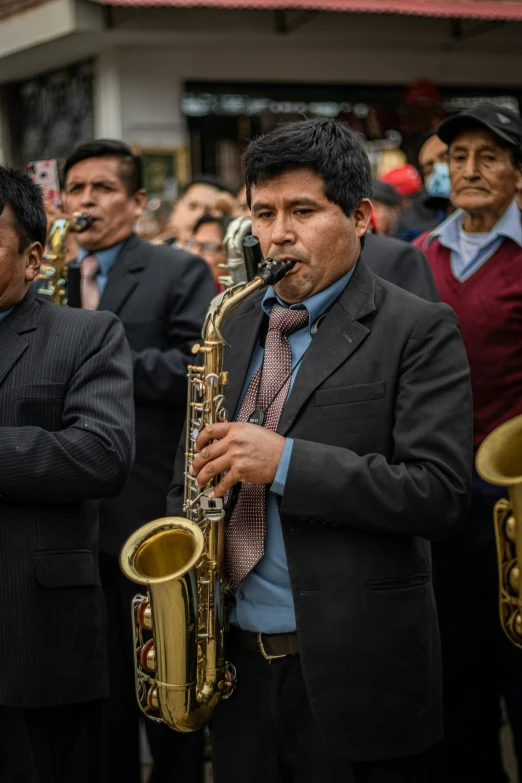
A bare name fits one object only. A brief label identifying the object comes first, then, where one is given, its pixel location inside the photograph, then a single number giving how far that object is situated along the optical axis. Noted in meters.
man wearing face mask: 5.63
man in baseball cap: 4.02
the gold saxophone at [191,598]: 2.83
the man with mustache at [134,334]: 4.35
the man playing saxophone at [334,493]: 2.62
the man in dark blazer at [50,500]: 3.11
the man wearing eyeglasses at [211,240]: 6.52
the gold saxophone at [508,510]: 2.70
